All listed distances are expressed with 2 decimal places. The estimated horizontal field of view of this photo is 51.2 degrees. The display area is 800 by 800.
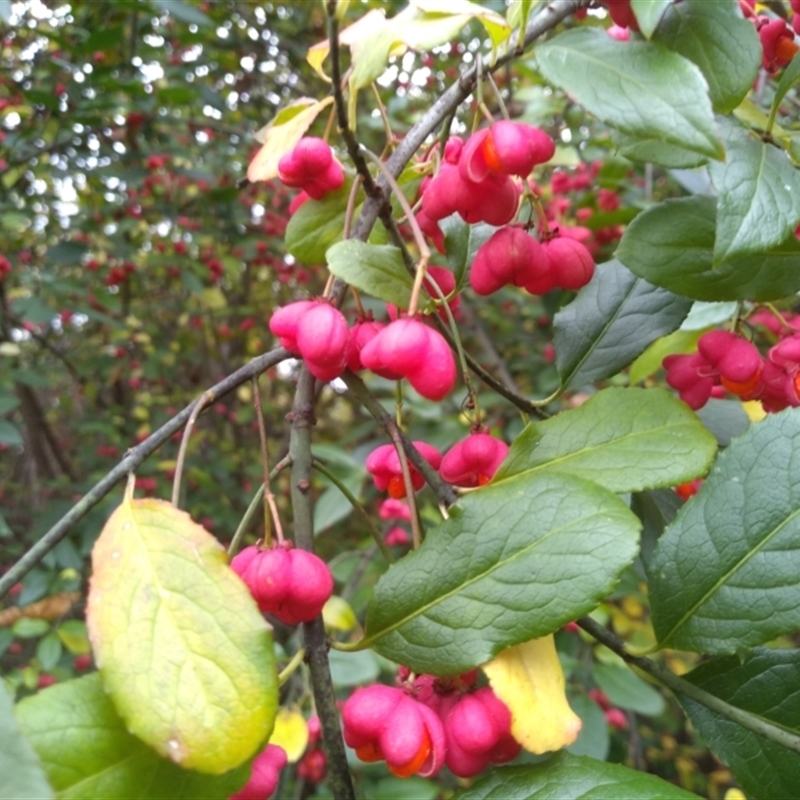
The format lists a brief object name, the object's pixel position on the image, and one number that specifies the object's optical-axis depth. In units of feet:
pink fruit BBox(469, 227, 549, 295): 0.47
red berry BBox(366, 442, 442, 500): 0.48
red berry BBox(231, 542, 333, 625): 0.38
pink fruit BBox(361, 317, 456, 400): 0.39
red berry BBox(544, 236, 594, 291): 0.50
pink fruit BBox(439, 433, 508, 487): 0.46
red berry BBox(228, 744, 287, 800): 0.38
